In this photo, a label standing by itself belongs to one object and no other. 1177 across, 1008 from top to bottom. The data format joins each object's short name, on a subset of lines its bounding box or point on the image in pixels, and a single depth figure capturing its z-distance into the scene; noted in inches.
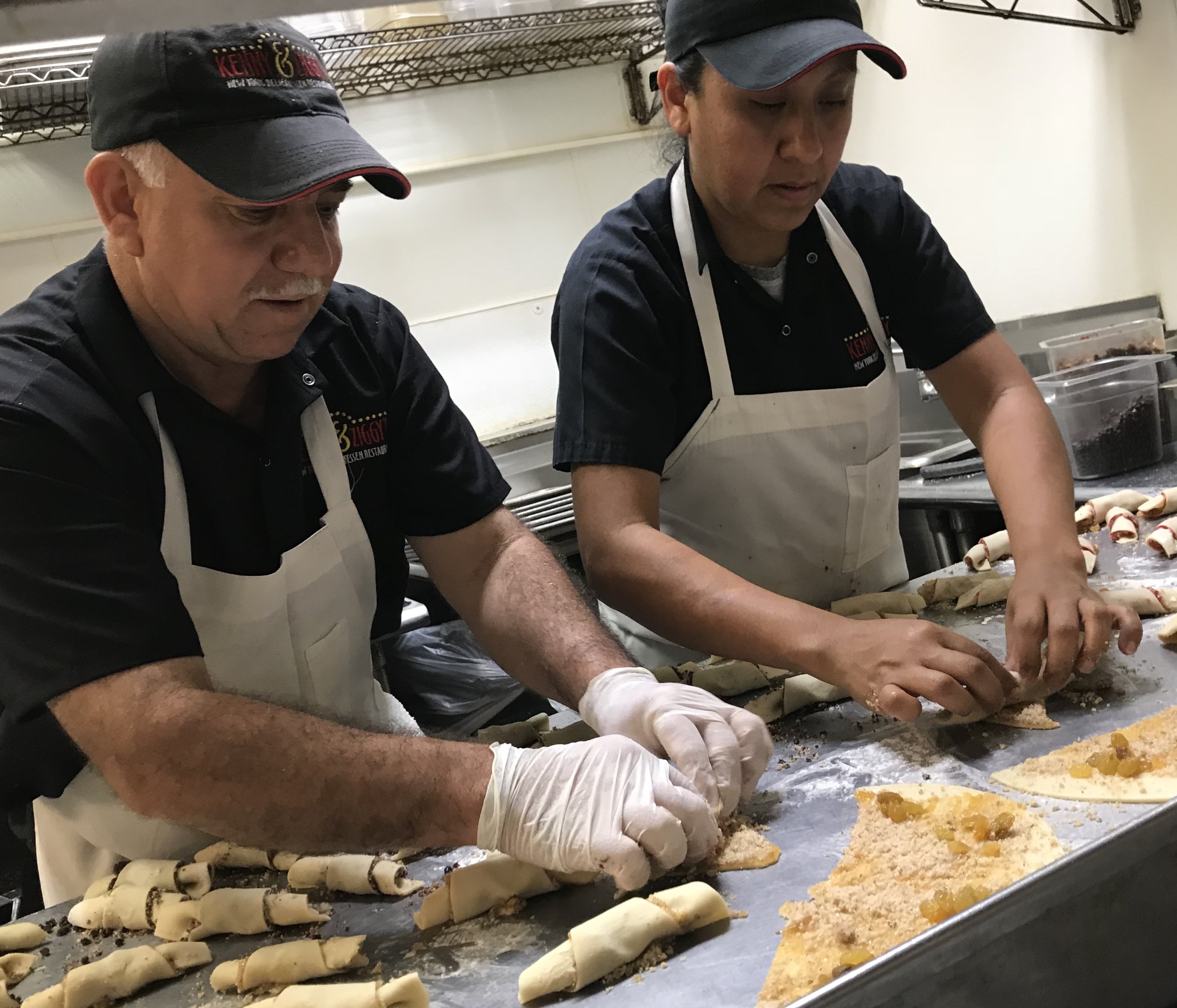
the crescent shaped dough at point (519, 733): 57.9
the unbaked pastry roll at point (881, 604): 63.6
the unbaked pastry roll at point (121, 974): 39.9
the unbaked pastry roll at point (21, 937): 46.2
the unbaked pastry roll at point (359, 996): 34.8
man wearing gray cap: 42.2
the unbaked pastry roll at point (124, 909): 45.5
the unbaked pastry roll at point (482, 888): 41.0
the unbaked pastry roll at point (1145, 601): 55.4
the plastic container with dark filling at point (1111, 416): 86.3
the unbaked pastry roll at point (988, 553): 70.0
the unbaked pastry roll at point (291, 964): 38.8
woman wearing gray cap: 52.7
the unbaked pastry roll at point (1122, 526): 68.3
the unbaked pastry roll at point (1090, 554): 63.8
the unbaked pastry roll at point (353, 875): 44.4
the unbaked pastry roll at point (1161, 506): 70.6
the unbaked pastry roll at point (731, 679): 57.9
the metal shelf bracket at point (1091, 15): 91.0
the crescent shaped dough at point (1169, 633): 51.4
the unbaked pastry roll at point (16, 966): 43.8
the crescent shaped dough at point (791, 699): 54.0
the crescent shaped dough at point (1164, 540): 63.7
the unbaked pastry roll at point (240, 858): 48.8
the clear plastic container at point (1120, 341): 91.7
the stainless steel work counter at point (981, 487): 83.4
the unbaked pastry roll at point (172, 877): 46.5
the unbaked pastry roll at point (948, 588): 64.4
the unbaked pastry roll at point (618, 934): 34.8
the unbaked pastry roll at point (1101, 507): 72.4
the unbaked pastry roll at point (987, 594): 62.1
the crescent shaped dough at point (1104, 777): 39.5
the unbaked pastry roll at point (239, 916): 42.9
